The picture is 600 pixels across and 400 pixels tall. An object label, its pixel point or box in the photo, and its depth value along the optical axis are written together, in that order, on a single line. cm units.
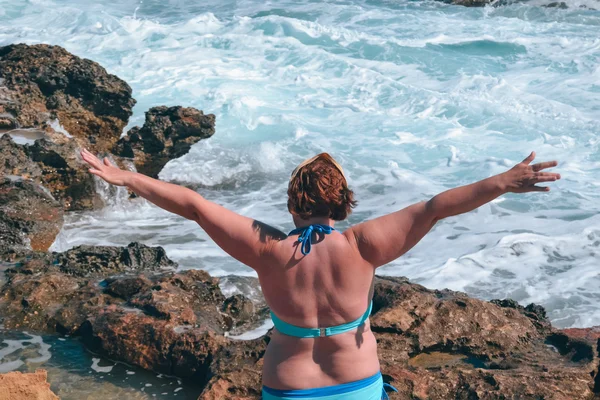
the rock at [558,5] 2855
